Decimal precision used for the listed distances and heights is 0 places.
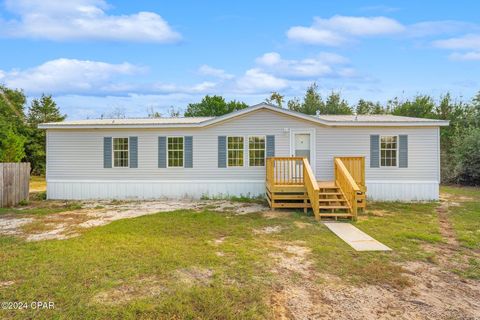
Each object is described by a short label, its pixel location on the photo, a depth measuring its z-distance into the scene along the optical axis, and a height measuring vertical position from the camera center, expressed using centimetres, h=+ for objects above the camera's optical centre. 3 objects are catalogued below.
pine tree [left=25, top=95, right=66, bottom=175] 2200 +293
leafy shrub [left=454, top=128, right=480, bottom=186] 1518 -6
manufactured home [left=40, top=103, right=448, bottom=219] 1062 +23
